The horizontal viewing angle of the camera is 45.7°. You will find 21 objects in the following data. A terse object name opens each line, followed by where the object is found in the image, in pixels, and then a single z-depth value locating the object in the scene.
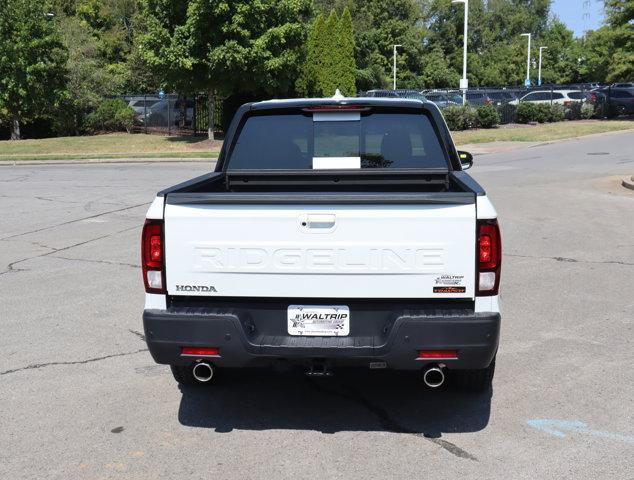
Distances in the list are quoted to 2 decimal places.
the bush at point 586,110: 41.66
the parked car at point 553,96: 42.81
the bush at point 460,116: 34.62
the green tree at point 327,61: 35.22
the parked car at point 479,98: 39.98
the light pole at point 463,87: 36.40
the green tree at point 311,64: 34.59
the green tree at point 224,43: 27.80
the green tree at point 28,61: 32.53
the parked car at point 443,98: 39.59
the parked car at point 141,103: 38.00
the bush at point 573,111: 41.19
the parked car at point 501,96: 43.00
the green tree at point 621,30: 38.06
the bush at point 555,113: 39.28
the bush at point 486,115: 35.84
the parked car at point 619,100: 42.47
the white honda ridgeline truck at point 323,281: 4.11
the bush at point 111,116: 36.41
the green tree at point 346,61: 35.53
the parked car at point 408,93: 39.94
